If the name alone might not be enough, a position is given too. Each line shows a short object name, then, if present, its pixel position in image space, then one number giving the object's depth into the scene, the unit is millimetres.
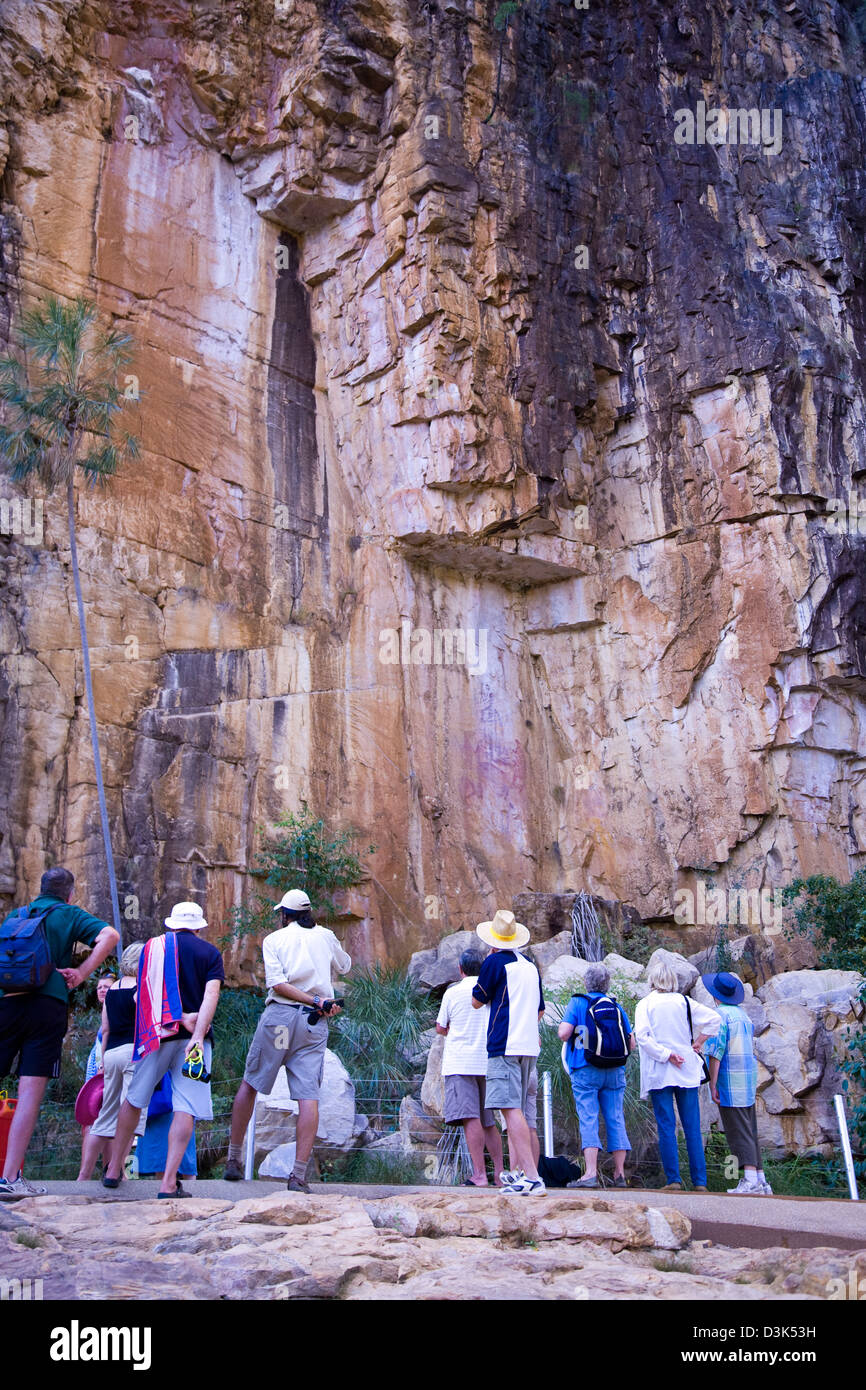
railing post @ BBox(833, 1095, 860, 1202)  8688
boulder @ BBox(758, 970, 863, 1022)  12305
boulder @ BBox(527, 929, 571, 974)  15438
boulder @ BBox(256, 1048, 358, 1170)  10406
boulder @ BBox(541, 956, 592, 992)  13945
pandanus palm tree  17000
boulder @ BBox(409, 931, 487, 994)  15797
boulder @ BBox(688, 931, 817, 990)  16906
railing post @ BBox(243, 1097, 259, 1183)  8352
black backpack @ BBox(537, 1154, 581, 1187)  8273
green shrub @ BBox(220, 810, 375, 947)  17469
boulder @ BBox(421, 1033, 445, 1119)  10789
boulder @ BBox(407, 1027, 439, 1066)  13595
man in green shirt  6359
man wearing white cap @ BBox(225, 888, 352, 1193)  7250
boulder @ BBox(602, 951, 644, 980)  14516
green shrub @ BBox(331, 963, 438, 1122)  12422
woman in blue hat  8719
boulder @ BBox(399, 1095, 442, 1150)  10555
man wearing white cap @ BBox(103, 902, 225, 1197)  6848
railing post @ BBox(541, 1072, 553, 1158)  9484
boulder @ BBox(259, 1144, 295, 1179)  9484
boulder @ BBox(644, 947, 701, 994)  12789
